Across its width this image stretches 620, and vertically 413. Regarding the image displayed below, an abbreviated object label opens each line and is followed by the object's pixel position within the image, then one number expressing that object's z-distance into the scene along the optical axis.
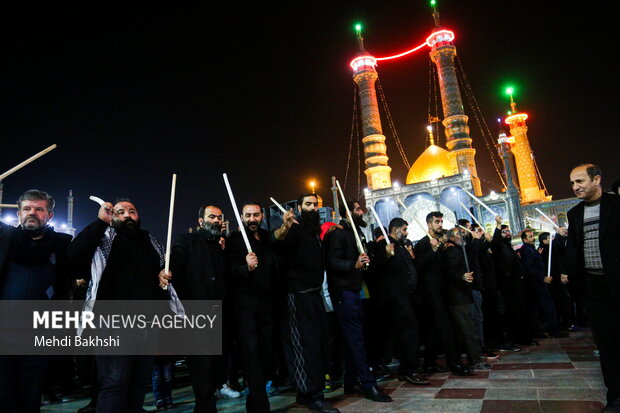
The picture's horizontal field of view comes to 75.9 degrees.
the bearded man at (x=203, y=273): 3.42
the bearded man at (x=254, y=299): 3.49
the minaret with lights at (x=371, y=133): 43.03
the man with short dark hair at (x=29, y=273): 2.61
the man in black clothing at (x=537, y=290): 7.30
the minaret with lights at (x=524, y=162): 50.00
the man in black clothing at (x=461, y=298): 4.92
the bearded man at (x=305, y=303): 3.73
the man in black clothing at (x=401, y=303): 4.45
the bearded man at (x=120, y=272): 2.73
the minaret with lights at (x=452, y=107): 40.84
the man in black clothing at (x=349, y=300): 3.95
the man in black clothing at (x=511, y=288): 6.67
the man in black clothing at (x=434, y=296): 4.77
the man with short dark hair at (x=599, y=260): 3.25
